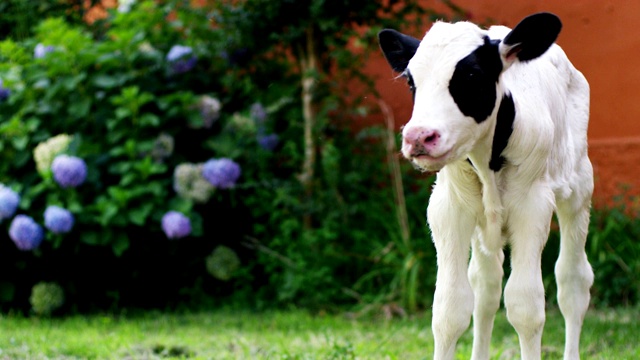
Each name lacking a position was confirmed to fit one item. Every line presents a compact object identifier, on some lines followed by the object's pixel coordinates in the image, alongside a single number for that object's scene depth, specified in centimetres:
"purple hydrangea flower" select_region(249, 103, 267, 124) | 699
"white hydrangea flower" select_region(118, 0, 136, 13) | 751
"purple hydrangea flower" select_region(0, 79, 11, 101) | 682
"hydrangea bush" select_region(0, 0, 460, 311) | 646
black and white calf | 271
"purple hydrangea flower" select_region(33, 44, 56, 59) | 683
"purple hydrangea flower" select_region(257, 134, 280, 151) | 696
